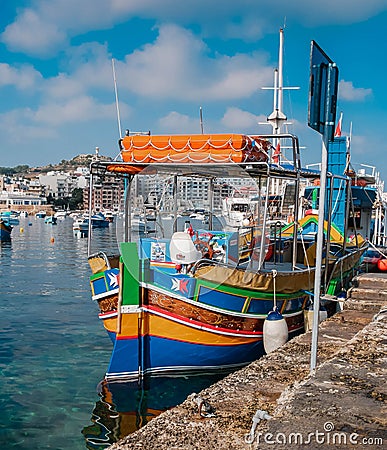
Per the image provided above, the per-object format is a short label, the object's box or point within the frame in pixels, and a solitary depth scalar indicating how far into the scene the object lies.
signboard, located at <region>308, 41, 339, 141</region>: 4.61
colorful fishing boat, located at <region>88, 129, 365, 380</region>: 8.30
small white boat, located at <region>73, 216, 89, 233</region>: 60.65
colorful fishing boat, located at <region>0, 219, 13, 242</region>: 44.81
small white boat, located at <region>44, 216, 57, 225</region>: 95.34
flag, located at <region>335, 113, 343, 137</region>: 22.80
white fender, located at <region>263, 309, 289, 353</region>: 8.79
